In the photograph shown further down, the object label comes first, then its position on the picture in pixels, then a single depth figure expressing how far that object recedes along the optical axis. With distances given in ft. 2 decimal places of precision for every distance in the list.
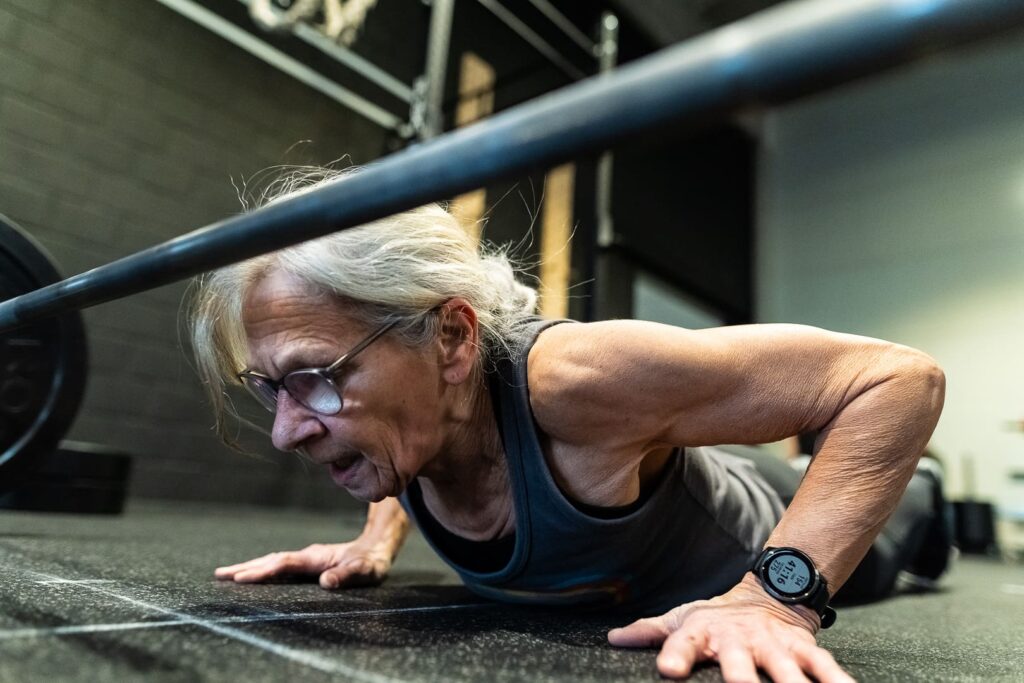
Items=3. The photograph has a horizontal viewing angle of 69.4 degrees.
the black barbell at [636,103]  1.16
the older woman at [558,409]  2.74
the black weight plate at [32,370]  4.67
